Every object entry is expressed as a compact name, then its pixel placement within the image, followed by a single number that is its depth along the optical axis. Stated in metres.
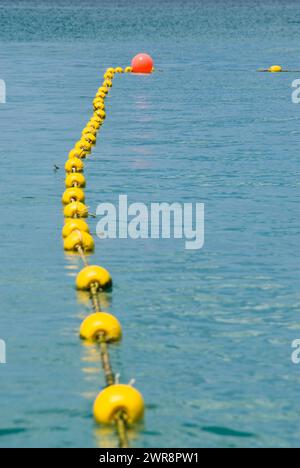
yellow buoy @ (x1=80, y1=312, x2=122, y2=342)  10.88
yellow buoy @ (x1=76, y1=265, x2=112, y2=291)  12.74
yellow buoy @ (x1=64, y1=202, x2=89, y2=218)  16.31
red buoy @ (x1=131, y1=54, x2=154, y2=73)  42.00
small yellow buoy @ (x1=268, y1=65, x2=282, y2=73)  42.28
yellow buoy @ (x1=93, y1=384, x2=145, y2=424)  8.90
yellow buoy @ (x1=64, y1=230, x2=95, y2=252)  14.55
